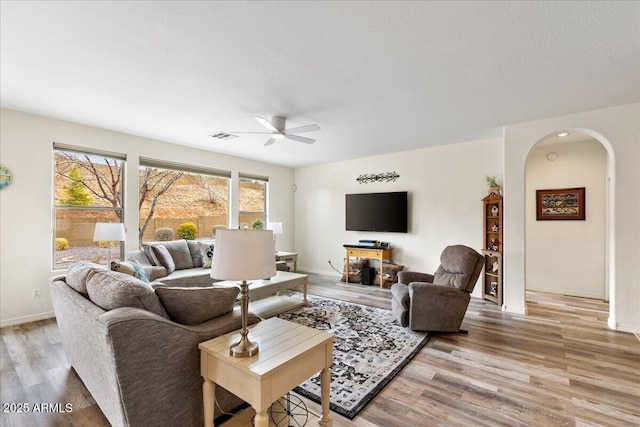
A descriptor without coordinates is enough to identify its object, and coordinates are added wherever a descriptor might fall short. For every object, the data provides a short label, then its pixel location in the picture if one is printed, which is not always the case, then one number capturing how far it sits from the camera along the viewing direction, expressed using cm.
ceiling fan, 344
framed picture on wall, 466
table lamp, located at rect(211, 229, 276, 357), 141
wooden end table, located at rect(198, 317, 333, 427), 128
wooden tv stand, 530
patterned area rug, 205
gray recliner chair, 305
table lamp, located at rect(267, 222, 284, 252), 550
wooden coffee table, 359
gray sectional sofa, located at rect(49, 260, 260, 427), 135
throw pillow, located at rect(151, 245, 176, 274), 422
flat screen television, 540
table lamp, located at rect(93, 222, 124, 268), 346
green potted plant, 434
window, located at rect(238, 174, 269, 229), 613
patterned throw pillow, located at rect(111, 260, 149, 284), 266
